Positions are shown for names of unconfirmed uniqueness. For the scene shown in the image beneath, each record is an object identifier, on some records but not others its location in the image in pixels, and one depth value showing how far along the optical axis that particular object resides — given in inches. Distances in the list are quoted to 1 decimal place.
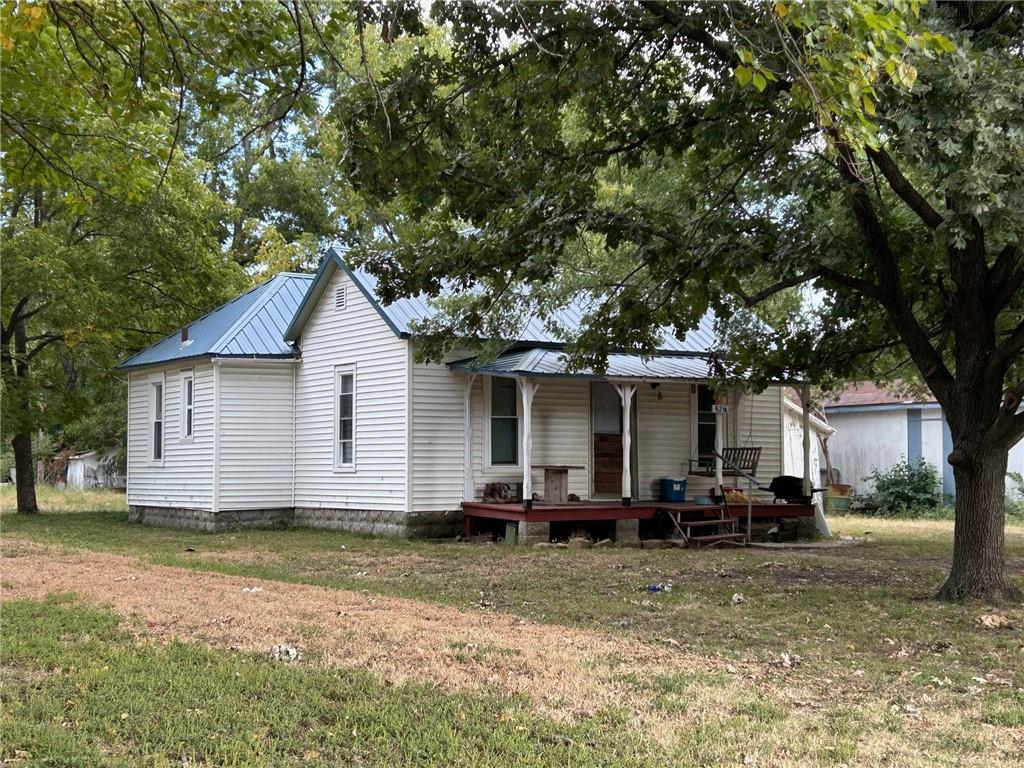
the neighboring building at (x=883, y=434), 1079.0
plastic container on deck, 722.2
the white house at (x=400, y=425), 685.9
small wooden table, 671.8
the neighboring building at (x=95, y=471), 1481.3
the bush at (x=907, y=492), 1053.8
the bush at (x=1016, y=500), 978.1
